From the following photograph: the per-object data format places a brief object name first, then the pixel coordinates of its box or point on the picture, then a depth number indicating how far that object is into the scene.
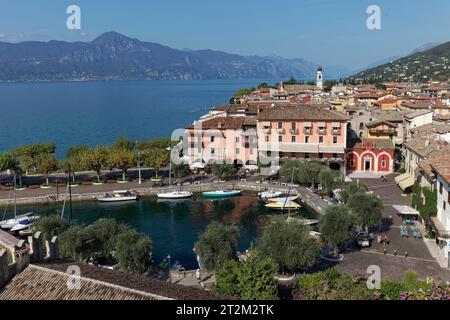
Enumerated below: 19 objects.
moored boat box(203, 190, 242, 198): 50.47
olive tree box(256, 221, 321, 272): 25.83
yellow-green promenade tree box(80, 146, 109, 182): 54.09
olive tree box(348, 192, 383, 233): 33.47
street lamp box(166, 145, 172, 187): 54.07
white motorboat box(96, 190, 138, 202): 48.56
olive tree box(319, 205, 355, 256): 29.89
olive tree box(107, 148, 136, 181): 53.88
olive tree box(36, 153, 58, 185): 53.25
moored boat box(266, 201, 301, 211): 44.72
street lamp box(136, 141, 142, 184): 54.72
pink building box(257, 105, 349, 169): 57.25
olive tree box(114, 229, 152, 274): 26.92
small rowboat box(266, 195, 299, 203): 45.98
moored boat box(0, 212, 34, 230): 39.97
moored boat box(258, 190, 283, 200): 48.22
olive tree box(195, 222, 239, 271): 26.88
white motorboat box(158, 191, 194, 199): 49.70
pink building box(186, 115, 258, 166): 59.28
